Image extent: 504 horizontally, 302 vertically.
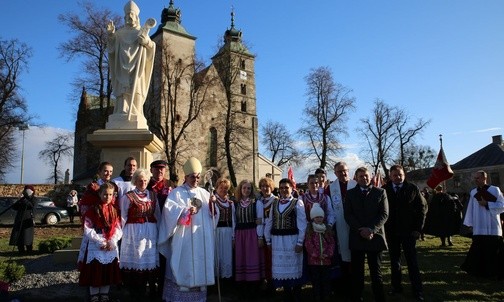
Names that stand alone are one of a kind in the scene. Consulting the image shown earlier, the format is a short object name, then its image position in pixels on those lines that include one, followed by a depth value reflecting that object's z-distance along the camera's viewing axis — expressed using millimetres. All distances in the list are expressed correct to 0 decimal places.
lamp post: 31898
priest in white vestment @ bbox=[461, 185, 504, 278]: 8164
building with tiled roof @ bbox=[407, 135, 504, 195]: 41469
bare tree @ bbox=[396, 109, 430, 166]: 44312
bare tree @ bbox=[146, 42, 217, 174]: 32156
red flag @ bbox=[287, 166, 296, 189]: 8079
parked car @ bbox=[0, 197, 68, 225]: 19703
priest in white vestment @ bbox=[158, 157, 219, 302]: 5531
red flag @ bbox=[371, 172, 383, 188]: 8416
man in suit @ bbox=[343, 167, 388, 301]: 5820
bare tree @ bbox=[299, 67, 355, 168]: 37375
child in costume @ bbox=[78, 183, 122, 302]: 5168
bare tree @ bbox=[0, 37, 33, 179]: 31781
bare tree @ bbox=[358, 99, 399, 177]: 42188
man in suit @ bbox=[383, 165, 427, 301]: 6354
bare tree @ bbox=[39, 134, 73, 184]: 52062
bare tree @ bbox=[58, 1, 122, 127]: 28406
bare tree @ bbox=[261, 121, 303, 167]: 63000
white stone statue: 8008
